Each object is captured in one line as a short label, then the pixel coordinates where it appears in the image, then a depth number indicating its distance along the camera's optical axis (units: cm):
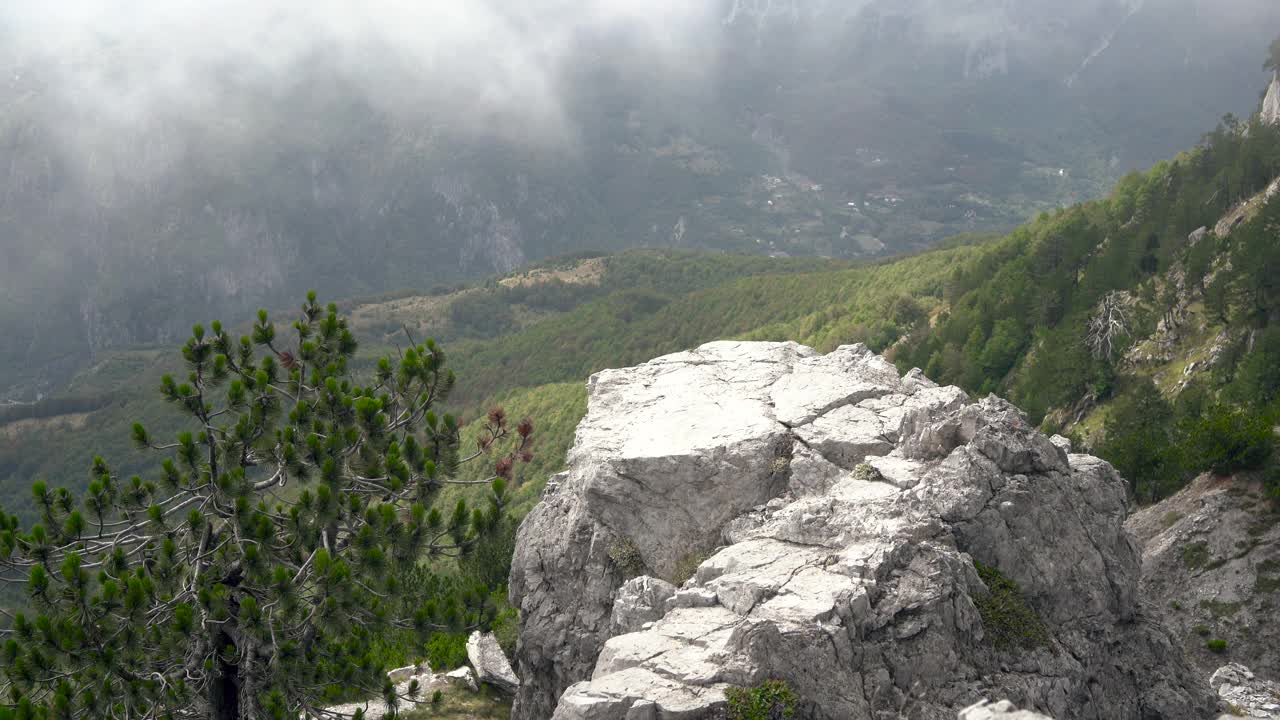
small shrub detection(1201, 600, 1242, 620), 3294
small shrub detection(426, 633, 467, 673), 3184
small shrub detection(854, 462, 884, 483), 2245
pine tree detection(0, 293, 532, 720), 1822
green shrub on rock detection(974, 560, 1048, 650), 1917
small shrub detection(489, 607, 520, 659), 3012
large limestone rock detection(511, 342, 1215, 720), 1758
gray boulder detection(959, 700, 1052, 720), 1377
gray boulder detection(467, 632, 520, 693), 2933
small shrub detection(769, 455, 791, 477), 2356
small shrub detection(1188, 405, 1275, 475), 3688
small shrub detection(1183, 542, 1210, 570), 3534
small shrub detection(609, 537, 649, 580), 2362
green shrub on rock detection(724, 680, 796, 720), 1648
